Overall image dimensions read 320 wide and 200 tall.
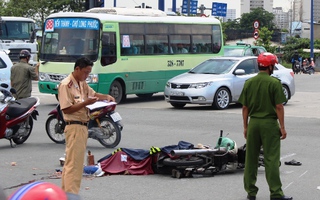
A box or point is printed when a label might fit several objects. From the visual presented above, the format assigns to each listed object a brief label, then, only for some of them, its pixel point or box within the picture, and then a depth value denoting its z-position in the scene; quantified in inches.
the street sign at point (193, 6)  2694.4
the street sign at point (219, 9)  2598.4
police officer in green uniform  301.4
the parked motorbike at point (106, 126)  480.7
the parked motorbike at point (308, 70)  1930.4
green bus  818.2
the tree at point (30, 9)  2059.5
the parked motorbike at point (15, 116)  480.1
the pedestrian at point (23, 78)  562.6
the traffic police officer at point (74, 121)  282.7
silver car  759.7
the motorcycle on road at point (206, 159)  367.9
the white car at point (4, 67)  761.7
